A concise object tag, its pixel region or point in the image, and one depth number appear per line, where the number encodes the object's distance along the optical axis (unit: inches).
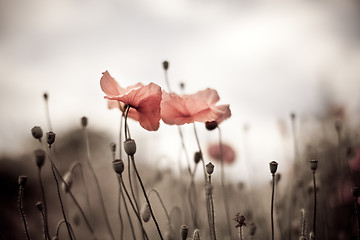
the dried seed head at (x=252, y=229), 37.7
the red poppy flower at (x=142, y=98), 37.1
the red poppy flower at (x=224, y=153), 56.5
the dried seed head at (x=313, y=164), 35.5
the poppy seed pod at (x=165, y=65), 41.4
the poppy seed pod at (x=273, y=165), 35.2
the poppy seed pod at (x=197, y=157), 39.6
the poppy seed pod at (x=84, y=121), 40.8
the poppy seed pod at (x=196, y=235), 34.3
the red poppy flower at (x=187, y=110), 39.5
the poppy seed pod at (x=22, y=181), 35.9
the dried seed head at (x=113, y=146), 39.7
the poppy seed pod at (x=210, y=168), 35.3
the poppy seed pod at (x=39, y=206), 36.2
